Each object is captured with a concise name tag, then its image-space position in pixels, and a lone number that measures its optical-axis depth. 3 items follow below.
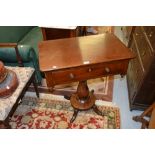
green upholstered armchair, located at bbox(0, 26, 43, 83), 2.02
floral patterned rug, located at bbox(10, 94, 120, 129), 1.99
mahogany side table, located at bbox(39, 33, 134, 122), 1.32
